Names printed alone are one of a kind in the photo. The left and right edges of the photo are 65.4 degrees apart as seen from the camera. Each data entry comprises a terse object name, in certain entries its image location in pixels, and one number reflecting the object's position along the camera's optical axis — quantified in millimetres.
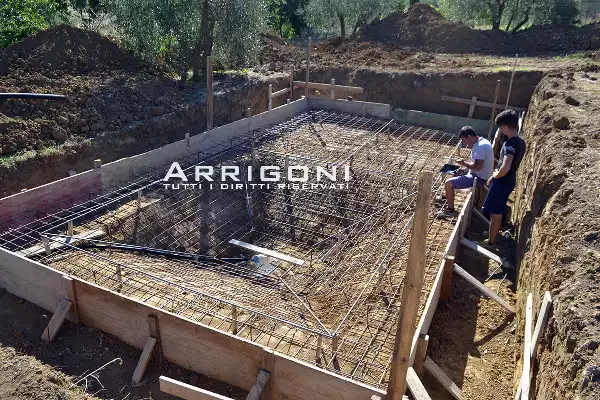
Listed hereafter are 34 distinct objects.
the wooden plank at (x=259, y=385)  4062
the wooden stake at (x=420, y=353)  4281
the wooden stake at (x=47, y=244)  5762
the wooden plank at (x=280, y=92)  12579
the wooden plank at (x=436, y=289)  4434
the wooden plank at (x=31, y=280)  5242
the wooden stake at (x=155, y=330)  4660
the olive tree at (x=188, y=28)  12180
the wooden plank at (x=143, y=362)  4660
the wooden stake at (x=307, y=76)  12441
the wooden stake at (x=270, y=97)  11458
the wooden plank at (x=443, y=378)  4395
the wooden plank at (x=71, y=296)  5086
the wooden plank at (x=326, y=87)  12802
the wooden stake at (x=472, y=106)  12461
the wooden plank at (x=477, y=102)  11703
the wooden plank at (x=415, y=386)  3752
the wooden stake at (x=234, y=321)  4754
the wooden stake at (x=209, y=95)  9258
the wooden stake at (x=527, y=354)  3725
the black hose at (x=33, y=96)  8359
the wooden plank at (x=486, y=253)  6323
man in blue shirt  6133
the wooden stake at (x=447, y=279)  5527
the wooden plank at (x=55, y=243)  5812
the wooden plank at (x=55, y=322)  5074
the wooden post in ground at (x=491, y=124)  9623
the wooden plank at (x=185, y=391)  3699
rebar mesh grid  4918
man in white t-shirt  6570
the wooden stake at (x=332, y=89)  12891
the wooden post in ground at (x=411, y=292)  2717
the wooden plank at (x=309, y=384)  3818
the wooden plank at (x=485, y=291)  5578
